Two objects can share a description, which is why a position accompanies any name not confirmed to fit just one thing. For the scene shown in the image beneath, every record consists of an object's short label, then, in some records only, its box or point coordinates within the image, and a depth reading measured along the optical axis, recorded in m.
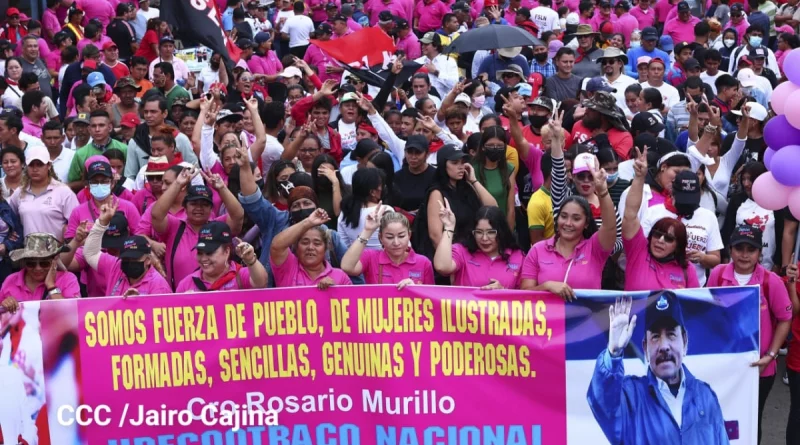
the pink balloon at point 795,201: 14.22
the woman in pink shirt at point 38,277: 14.63
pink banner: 13.26
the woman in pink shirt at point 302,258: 13.67
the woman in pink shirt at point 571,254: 13.93
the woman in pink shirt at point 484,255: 14.33
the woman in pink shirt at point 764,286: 13.96
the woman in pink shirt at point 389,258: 14.15
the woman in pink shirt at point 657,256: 13.78
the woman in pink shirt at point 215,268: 13.93
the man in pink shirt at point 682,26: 34.62
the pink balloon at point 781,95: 14.37
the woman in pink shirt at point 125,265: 14.37
